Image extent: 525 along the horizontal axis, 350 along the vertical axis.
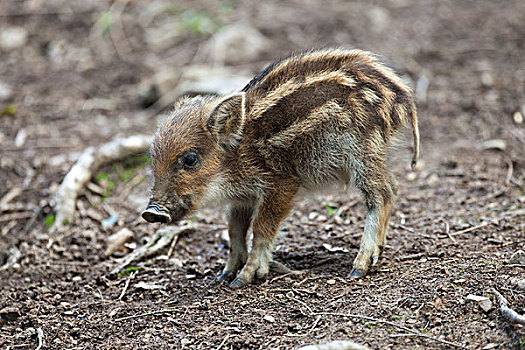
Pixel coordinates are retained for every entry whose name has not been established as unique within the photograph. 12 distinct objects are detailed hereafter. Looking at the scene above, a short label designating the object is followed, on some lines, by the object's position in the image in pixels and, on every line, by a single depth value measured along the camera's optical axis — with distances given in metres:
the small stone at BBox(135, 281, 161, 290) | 10.98
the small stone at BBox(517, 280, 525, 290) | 8.65
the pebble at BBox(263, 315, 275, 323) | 9.10
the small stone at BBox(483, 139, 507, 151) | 15.52
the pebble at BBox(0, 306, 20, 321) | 10.28
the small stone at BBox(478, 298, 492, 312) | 8.44
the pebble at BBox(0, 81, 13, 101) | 19.72
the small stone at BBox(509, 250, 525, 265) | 9.55
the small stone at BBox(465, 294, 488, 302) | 8.61
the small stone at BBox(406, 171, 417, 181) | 14.85
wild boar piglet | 10.37
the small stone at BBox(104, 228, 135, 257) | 12.57
